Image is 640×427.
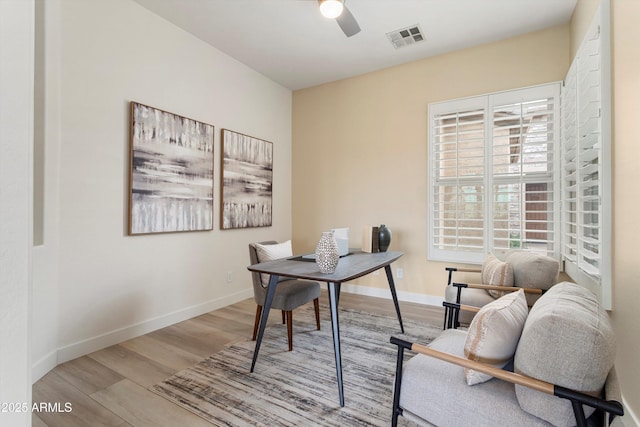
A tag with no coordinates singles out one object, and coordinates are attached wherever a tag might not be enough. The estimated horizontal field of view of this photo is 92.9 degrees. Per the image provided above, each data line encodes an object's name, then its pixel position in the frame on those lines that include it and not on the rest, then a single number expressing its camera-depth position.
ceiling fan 2.29
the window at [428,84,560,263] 3.11
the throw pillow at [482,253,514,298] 2.38
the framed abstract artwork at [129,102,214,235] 2.76
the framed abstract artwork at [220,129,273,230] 3.67
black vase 3.37
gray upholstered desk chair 2.45
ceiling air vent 3.18
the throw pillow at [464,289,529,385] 1.22
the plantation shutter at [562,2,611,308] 1.83
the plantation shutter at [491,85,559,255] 3.09
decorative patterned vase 2.04
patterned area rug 1.73
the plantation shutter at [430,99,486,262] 3.45
